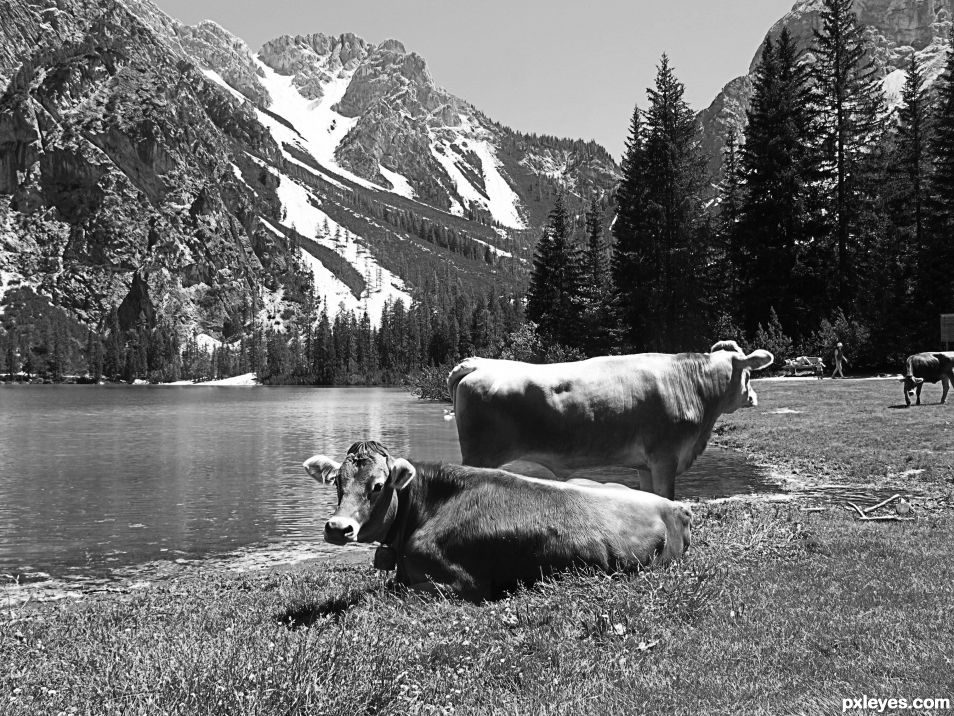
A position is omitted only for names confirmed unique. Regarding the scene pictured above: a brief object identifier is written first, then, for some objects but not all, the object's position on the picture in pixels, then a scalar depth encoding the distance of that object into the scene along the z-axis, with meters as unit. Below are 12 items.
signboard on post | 35.81
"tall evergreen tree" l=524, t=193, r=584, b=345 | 71.25
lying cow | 6.94
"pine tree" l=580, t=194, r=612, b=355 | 58.78
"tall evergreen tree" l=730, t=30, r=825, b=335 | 50.84
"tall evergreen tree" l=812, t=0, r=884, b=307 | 51.09
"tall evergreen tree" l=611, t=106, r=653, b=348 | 56.78
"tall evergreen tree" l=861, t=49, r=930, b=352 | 41.12
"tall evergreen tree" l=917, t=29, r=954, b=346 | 40.91
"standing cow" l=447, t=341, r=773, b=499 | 9.77
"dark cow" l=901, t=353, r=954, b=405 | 25.57
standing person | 38.62
